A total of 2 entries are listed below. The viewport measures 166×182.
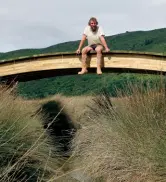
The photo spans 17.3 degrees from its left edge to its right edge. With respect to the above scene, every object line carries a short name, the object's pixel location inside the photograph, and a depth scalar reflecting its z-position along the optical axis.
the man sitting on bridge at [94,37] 12.39
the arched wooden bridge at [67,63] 14.59
